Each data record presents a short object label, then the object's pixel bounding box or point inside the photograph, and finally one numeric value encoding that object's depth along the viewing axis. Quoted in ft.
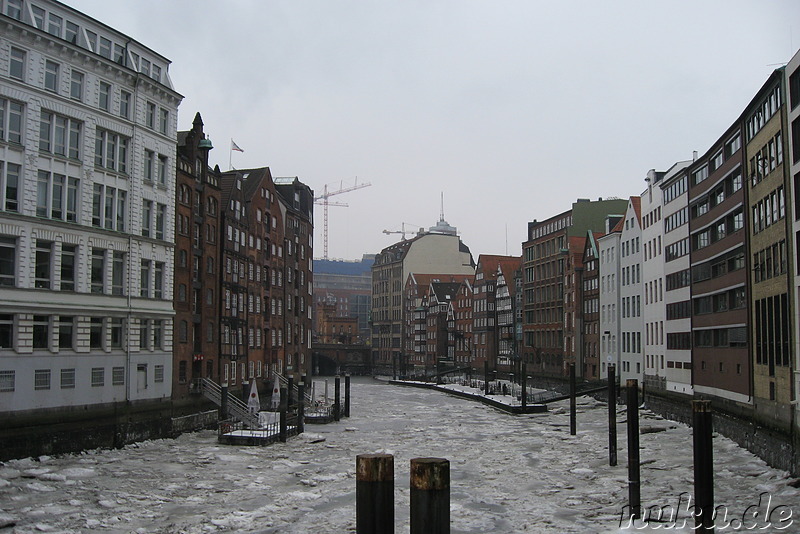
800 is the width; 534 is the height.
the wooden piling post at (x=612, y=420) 129.39
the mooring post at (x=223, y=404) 181.68
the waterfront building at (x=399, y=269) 567.59
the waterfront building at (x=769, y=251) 123.95
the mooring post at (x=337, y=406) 216.13
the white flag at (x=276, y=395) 183.52
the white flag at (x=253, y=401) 179.73
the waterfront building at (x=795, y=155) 115.24
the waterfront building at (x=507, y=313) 392.06
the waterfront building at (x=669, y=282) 218.59
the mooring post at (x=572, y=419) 178.19
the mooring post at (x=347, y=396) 227.20
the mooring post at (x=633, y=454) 90.99
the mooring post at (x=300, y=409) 178.70
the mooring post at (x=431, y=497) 34.76
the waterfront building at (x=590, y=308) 306.76
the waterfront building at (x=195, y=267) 177.68
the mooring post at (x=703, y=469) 58.59
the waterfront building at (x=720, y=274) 165.68
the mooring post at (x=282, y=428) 161.79
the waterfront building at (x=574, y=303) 321.73
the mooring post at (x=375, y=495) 35.58
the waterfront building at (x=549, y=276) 343.05
